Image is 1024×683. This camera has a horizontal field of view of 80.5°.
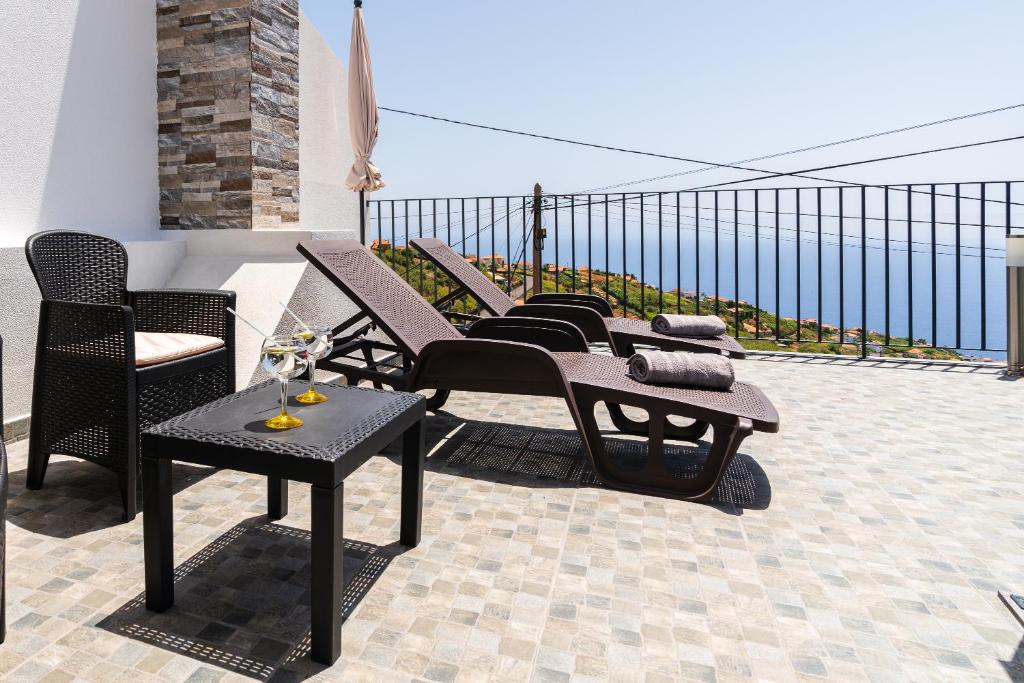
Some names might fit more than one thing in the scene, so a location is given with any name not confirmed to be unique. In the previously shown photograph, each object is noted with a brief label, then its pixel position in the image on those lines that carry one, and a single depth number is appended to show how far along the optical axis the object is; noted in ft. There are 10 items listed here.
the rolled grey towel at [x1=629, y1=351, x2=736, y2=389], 8.55
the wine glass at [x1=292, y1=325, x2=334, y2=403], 5.55
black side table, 4.62
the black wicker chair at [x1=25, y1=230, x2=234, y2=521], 7.10
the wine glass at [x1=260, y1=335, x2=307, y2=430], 5.25
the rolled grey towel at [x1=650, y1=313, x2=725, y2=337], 13.16
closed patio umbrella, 17.89
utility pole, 21.20
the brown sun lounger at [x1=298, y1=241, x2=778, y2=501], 7.80
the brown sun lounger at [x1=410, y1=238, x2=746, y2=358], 12.51
